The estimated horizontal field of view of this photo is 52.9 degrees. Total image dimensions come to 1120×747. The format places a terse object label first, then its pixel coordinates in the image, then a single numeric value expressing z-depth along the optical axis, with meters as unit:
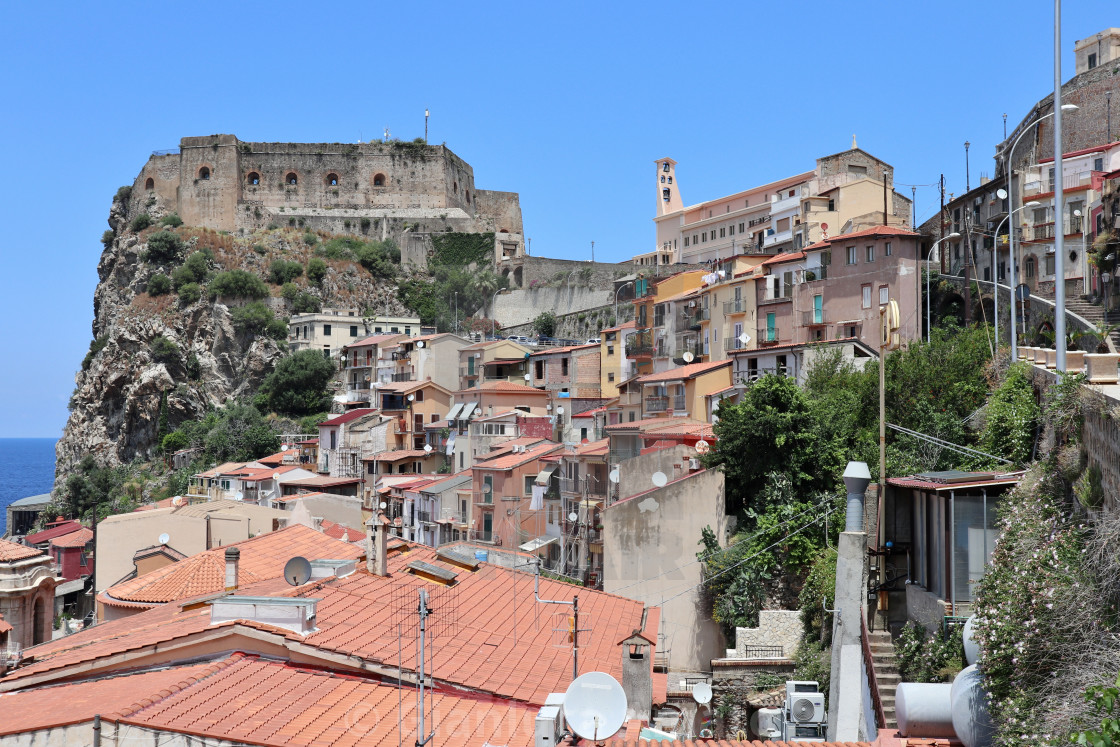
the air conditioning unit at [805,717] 15.42
